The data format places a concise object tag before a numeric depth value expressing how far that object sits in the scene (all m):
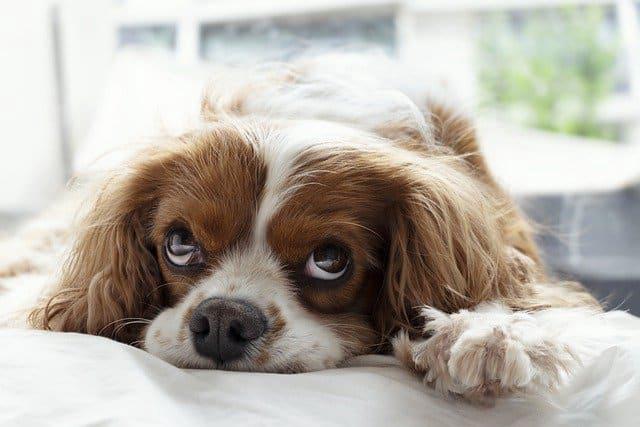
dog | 0.47
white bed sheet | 0.40
